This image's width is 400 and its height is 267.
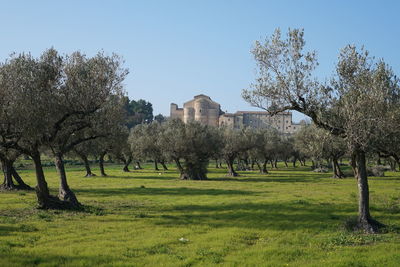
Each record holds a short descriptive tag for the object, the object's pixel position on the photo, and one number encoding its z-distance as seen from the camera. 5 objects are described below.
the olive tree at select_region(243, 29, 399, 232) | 17.91
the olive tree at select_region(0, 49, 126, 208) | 23.88
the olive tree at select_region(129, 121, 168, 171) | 74.56
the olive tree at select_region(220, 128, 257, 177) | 71.06
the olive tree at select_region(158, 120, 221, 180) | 60.03
